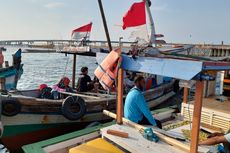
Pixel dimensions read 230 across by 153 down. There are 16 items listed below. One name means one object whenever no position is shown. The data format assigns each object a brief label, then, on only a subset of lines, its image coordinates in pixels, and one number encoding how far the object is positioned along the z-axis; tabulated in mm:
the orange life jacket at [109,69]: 4496
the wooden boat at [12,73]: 13229
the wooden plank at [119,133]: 4371
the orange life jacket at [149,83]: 11102
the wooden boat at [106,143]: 3982
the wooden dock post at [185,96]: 6383
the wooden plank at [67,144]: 4375
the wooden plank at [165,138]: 3853
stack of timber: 5652
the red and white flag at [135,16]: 5332
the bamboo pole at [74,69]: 9523
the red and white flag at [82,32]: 9047
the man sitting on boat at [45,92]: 8398
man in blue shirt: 4730
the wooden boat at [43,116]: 6668
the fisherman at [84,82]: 9023
